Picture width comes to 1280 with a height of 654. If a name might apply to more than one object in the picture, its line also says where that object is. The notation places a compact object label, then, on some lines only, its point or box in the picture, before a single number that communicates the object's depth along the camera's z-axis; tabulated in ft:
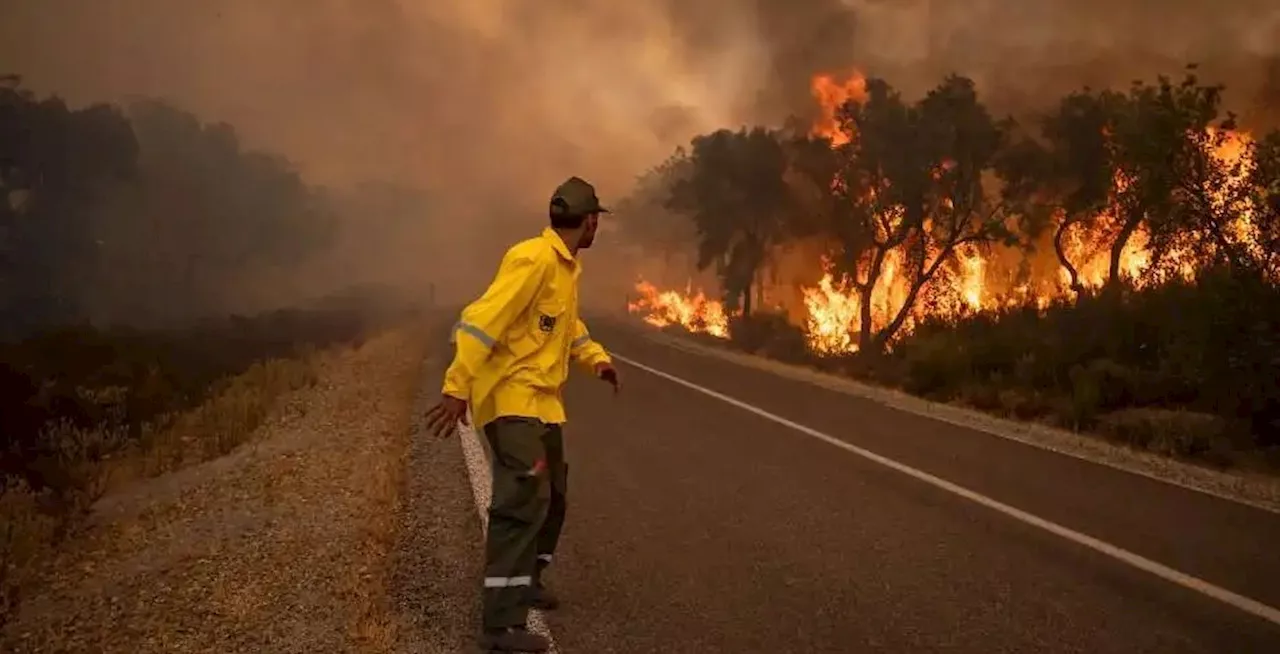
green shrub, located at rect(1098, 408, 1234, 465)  35.06
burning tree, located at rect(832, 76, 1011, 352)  88.07
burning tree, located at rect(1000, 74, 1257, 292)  42.11
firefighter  13.46
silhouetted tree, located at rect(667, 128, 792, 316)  124.26
